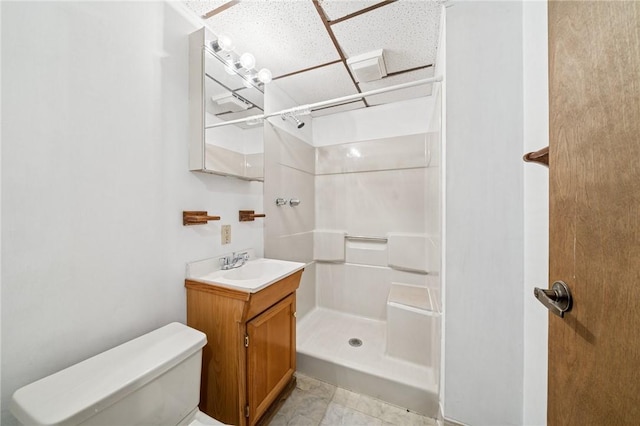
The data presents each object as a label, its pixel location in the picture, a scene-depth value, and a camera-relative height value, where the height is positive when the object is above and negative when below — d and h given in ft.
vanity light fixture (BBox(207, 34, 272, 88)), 3.97 +3.04
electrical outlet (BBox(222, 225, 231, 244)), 4.60 -0.47
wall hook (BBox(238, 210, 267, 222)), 4.99 -0.07
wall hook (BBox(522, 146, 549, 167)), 2.11 +0.55
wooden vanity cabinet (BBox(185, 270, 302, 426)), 3.47 -2.28
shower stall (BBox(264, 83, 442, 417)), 4.99 -0.86
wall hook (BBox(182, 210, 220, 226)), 3.85 -0.10
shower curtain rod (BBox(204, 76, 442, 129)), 4.05 +2.40
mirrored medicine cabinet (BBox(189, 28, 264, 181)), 3.91 +1.92
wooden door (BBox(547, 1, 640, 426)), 1.15 +0.02
